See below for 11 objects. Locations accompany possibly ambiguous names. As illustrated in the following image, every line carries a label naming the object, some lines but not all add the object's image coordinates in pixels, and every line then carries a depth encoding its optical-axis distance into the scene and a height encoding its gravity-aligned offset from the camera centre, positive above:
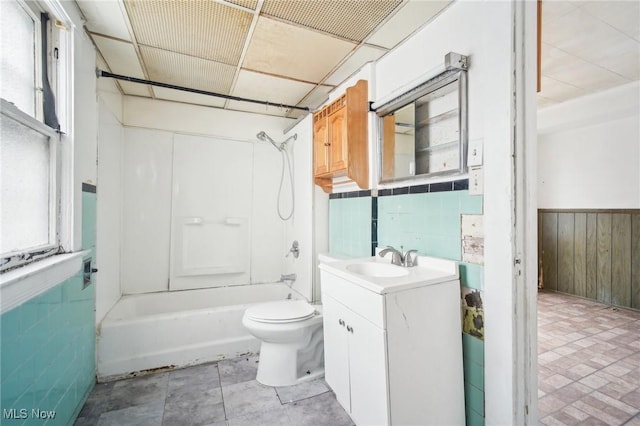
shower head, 3.11 +0.80
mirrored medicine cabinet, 1.50 +0.50
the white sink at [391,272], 1.32 -0.31
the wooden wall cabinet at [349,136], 2.09 +0.57
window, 1.12 +0.32
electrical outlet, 1.37 +0.15
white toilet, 1.94 -0.89
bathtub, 2.01 -0.92
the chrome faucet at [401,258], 1.69 -0.26
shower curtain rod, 2.04 +1.01
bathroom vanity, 1.28 -0.62
